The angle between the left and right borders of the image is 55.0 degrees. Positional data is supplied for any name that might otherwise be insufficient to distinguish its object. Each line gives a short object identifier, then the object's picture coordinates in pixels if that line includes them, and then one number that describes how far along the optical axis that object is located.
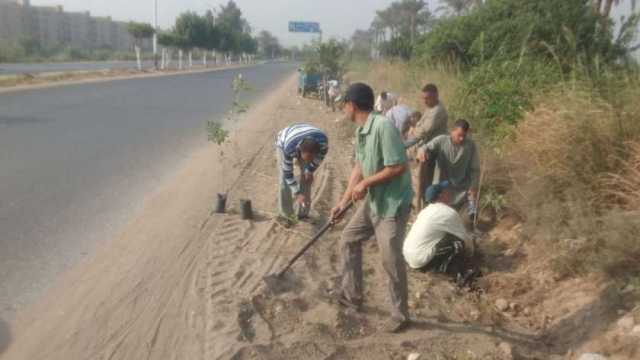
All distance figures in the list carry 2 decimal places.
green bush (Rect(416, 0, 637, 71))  12.77
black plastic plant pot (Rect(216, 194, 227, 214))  7.13
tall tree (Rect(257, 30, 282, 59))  158.75
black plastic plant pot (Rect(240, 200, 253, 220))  6.88
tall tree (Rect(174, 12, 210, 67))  58.62
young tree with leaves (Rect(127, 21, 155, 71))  49.75
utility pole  48.12
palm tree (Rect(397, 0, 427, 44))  62.50
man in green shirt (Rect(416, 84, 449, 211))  7.20
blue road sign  35.33
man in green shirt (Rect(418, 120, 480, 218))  6.42
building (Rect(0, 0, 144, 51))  89.81
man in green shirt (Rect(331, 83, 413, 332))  4.01
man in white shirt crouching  5.36
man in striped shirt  5.91
